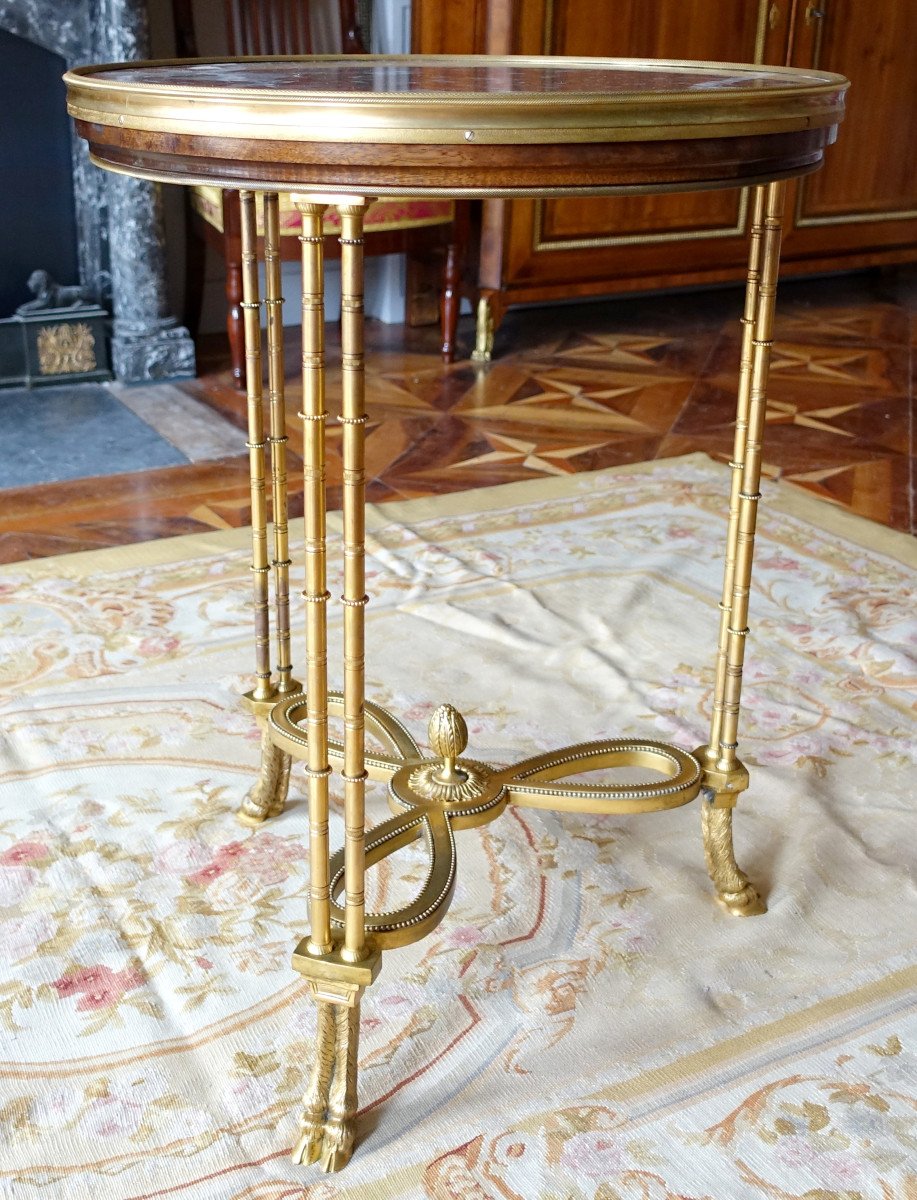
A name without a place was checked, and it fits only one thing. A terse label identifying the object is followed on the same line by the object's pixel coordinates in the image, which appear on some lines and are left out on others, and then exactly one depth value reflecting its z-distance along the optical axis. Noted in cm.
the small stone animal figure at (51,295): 297
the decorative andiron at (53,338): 297
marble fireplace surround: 281
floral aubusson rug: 101
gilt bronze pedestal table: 80
